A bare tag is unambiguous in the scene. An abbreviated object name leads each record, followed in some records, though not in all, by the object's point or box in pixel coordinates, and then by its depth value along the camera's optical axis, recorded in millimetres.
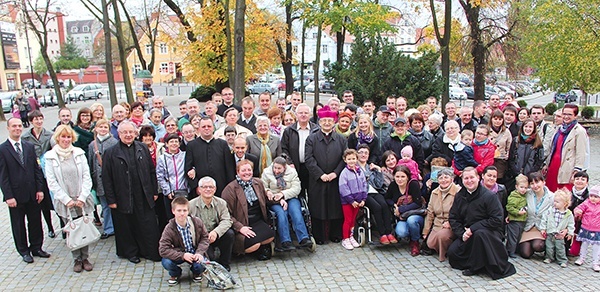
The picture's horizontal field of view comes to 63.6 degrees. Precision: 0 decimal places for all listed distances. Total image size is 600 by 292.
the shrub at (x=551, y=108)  25617
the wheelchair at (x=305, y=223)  6738
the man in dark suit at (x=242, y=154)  6742
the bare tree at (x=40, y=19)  26078
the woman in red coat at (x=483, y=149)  7246
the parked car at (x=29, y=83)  69000
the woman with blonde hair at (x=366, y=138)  7637
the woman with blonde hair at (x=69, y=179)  6086
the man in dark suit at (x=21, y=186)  6324
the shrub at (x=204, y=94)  32894
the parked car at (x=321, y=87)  44375
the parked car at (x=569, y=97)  34041
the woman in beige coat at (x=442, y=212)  6582
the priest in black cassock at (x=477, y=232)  6086
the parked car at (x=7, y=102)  32219
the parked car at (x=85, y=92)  40938
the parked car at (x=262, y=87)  46275
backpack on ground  5711
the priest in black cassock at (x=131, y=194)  6418
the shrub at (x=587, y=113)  23453
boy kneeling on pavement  5648
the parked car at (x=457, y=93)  39481
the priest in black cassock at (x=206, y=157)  6738
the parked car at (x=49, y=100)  37250
